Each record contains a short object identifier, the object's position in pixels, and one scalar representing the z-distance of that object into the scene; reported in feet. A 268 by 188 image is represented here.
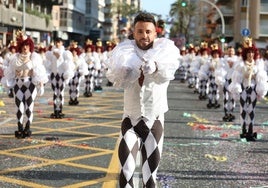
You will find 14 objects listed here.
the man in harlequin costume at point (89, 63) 66.44
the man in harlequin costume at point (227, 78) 46.97
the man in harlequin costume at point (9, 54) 53.69
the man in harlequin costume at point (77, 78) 55.52
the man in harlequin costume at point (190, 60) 92.62
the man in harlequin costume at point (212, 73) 55.98
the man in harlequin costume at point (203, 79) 65.54
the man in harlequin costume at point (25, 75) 31.81
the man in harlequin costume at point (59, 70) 44.62
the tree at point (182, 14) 306.14
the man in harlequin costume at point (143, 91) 15.52
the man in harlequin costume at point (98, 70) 76.76
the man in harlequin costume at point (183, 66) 104.01
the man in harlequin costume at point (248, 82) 32.58
